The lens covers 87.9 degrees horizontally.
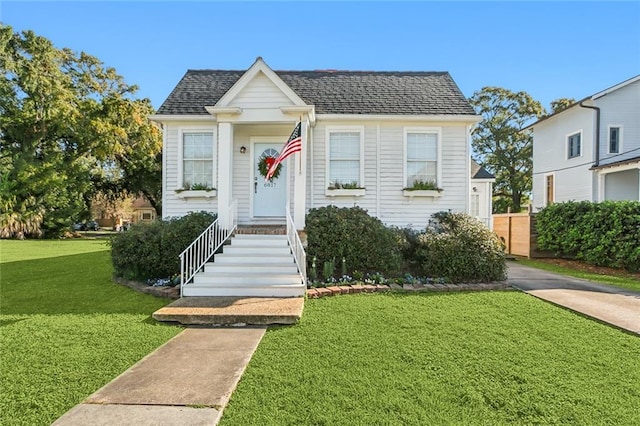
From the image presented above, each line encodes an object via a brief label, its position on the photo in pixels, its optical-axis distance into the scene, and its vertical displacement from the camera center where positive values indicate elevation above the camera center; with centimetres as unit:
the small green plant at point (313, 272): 698 -130
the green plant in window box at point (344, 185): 914 +74
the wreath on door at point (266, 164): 912 +129
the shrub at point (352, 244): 738 -71
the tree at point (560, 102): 2875 +978
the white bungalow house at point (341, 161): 912 +142
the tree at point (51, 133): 1978 +496
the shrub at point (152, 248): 726 -87
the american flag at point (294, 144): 711 +144
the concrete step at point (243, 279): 632 -132
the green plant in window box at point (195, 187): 898 +62
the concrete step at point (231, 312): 485 -156
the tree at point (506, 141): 2938 +660
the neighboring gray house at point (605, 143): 1518 +343
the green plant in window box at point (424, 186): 908 +73
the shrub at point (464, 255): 718 -93
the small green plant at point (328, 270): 691 -122
